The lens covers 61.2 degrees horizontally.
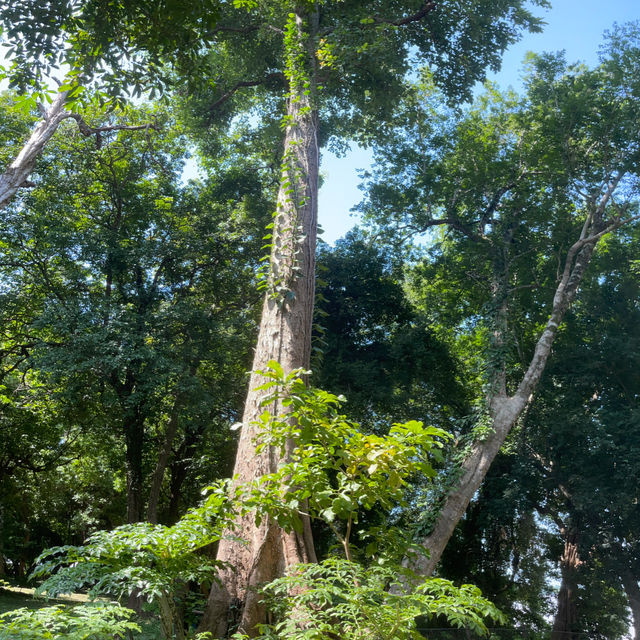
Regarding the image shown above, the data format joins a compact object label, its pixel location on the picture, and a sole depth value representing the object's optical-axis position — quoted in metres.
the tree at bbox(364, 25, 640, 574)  11.21
